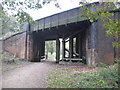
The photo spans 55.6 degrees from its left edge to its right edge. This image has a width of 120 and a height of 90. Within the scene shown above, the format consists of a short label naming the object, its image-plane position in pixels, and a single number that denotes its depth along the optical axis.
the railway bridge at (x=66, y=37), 10.13
